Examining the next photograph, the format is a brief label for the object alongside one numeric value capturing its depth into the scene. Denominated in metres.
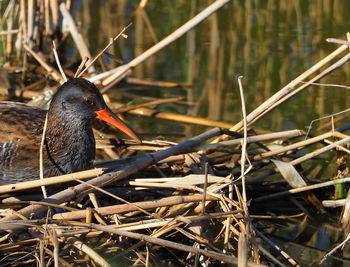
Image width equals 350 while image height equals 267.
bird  7.46
